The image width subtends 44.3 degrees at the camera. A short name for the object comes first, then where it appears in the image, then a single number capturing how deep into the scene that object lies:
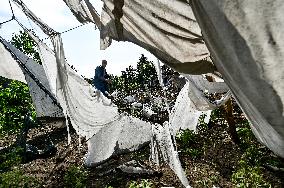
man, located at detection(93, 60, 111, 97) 7.20
